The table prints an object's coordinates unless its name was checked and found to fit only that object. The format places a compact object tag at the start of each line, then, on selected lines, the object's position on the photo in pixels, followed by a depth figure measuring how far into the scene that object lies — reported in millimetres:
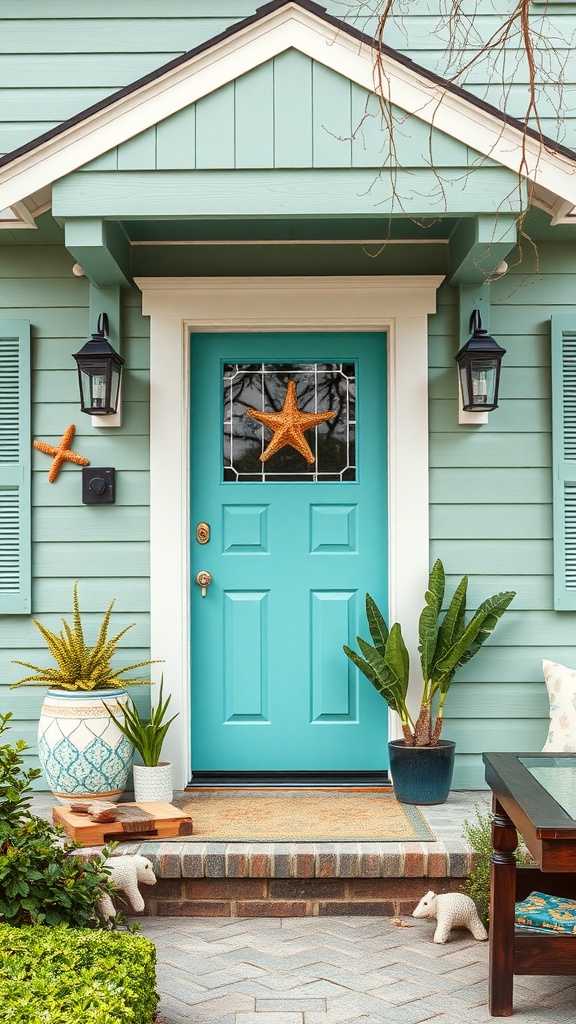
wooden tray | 3332
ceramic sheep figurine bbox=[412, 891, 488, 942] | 3049
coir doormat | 3438
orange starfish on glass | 4234
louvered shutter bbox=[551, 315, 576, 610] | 4125
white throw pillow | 3893
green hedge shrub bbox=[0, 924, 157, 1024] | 1969
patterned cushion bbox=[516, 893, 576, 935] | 2643
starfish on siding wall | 4152
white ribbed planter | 3785
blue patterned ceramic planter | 3627
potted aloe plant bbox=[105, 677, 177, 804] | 3746
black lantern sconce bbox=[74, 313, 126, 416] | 3879
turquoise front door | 4250
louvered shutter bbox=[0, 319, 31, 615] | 4156
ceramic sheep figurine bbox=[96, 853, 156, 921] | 3115
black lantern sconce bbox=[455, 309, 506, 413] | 3865
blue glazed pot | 3828
